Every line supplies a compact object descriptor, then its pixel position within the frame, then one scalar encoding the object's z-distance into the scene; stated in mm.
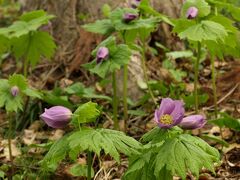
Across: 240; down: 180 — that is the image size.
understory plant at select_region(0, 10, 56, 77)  3184
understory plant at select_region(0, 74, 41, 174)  2402
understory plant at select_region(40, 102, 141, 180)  1569
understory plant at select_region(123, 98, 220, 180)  1532
